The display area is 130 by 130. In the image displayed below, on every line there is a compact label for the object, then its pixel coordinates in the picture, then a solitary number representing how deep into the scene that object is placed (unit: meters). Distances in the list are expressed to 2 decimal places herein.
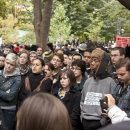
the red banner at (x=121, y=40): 17.12
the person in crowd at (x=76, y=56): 5.63
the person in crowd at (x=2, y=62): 5.14
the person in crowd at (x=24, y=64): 5.05
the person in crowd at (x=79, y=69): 4.35
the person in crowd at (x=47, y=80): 4.44
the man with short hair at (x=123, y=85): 2.89
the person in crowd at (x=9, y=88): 4.15
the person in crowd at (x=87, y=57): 5.43
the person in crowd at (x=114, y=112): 2.58
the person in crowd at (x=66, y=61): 5.96
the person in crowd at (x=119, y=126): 1.08
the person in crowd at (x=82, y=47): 7.55
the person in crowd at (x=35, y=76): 4.71
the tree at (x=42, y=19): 9.68
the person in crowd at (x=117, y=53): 4.57
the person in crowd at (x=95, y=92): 3.49
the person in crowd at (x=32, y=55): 5.71
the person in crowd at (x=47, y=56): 6.15
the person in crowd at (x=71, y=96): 3.86
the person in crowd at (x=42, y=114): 1.33
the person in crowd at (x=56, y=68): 4.33
